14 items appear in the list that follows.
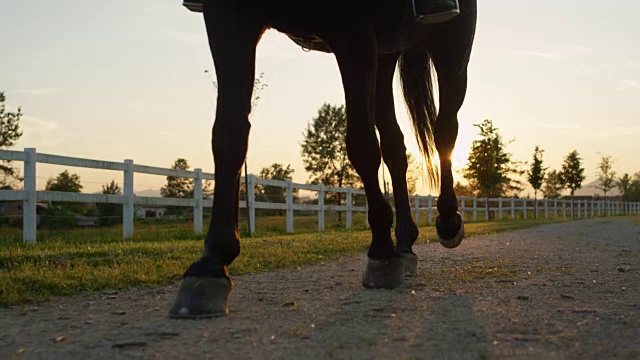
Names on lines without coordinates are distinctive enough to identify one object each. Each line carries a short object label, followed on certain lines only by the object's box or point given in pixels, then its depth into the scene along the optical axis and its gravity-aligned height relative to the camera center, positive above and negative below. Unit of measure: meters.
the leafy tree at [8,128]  37.81 +4.73
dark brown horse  2.89 +0.58
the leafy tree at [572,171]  58.72 +3.09
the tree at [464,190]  39.79 +1.05
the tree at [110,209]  16.46 +0.02
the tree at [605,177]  70.44 +3.05
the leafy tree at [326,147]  53.72 +5.01
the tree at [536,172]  50.97 +2.62
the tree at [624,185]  84.75 +2.63
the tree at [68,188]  18.01 +0.63
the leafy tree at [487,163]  35.06 +2.31
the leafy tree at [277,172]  61.28 +3.58
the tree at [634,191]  86.94 +1.84
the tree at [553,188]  68.19 +1.97
